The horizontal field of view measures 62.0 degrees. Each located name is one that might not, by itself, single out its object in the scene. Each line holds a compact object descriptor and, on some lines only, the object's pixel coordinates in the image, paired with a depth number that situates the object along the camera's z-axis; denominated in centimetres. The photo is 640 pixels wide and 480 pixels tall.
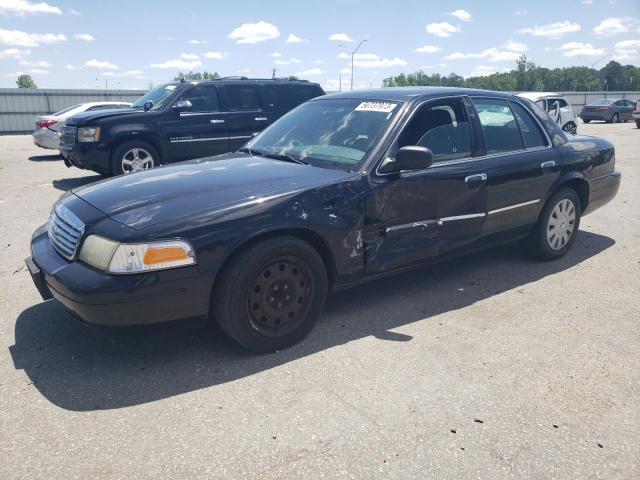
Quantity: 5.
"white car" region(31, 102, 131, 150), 1279
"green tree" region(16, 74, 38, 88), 12388
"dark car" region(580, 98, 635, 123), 2959
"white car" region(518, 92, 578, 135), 1641
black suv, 859
